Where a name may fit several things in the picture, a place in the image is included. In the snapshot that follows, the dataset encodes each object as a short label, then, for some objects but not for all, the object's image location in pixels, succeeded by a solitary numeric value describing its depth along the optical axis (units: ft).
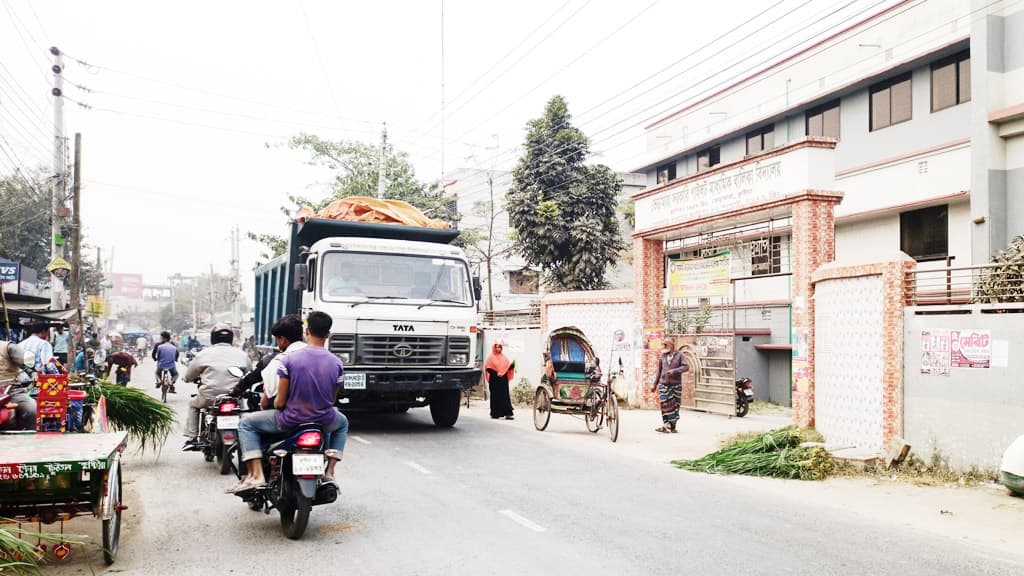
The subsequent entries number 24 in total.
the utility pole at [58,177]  70.13
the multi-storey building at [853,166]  47.11
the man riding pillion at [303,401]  20.75
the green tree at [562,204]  93.35
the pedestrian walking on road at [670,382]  46.96
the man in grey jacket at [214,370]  29.60
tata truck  39.70
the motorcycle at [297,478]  20.18
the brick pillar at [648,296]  60.34
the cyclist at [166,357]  62.44
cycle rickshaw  45.37
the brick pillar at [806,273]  42.32
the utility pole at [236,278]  159.78
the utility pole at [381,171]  87.56
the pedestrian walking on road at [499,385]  53.44
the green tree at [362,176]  108.47
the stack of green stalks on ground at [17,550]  15.61
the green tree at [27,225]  104.01
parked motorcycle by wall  60.90
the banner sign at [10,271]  80.28
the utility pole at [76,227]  80.84
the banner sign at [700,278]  56.44
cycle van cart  16.44
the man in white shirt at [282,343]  21.54
